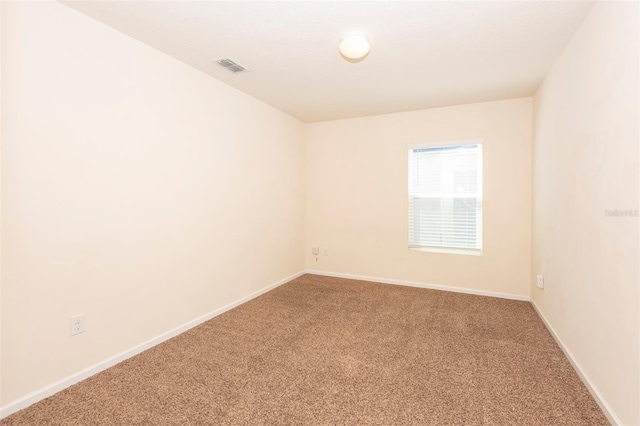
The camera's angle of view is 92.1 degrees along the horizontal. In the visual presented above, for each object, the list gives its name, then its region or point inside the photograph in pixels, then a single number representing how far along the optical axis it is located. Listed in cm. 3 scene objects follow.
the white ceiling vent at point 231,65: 266
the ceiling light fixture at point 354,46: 223
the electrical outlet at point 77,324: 201
